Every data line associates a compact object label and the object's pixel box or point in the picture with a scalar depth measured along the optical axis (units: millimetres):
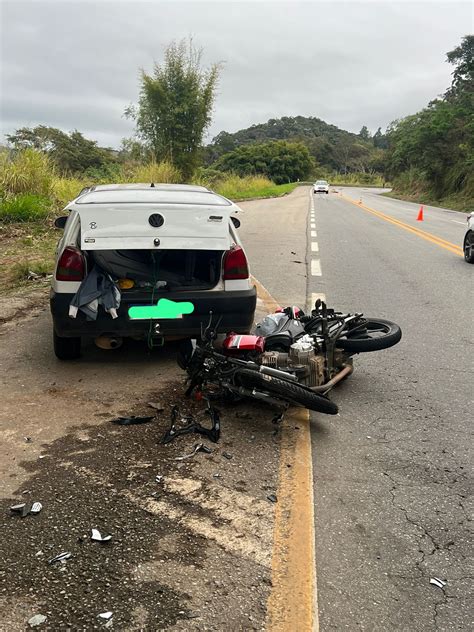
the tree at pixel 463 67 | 43188
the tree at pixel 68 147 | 16141
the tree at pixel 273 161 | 79312
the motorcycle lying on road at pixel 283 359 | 3779
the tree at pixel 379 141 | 170350
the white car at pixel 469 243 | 11164
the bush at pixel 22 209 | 13078
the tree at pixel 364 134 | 181712
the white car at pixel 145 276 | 4414
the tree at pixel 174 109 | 25375
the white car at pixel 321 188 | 57734
